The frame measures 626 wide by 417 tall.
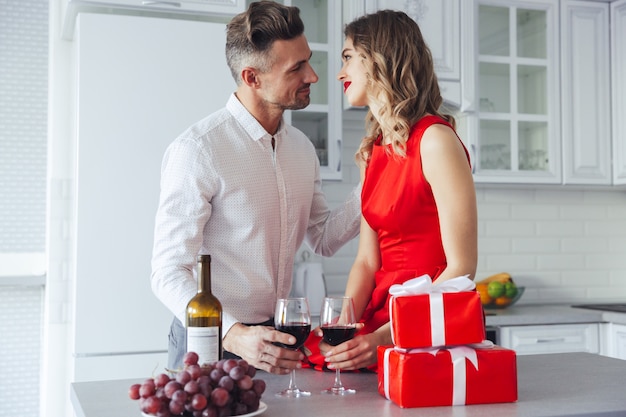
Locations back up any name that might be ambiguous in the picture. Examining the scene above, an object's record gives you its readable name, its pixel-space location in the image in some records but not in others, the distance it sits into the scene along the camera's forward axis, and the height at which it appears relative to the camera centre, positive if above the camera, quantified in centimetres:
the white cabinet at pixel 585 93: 393 +66
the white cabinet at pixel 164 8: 292 +83
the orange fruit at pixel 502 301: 376 -40
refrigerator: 278 +13
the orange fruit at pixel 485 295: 373 -37
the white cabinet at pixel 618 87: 397 +70
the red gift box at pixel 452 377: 144 -30
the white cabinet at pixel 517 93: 381 +65
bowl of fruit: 373 -36
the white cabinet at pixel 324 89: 346 +60
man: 210 +10
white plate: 128 -33
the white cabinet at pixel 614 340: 356 -57
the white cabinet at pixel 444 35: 361 +88
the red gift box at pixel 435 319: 145 -19
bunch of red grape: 124 -29
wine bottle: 145 -21
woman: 183 +12
